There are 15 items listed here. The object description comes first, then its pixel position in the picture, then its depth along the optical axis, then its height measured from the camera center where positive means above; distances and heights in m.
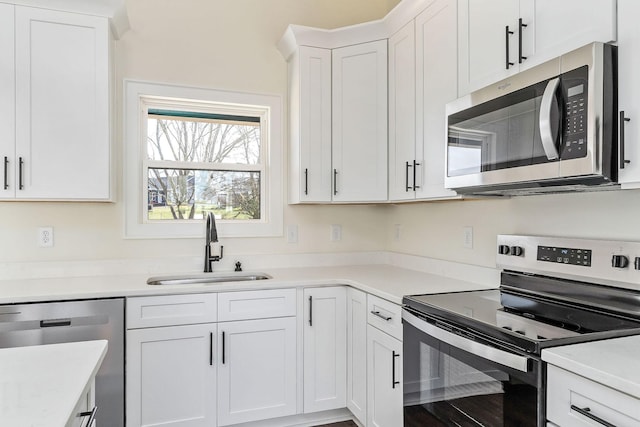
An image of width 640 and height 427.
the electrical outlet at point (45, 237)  2.48 -0.16
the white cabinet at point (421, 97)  2.08 +0.63
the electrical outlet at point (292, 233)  3.02 -0.16
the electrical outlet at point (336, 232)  3.13 -0.16
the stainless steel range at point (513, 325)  1.22 -0.39
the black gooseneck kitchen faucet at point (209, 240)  2.66 -0.19
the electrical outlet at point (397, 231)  3.07 -0.15
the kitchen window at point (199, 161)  2.70 +0.34
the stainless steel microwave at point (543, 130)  1.25 +0.29
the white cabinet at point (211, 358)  2.14 -0.80
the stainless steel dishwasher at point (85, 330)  1.95 -0.58
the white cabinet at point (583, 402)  0.93 -0.46
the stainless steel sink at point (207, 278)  2.59 -0.44
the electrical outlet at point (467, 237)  2.32 -0.15
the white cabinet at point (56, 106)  2.18 +0.56
